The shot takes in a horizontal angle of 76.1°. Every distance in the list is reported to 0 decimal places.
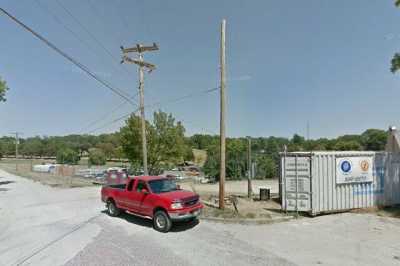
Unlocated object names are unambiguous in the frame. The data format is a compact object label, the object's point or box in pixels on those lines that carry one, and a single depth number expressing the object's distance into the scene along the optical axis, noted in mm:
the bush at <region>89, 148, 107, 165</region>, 89812
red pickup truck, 8461
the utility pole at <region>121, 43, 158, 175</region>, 15961
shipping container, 10453
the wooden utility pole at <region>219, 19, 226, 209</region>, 10969
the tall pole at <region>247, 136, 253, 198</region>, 14422
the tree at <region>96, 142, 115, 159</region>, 91912
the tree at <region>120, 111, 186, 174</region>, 24370
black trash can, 13914
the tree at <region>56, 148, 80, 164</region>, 84594
